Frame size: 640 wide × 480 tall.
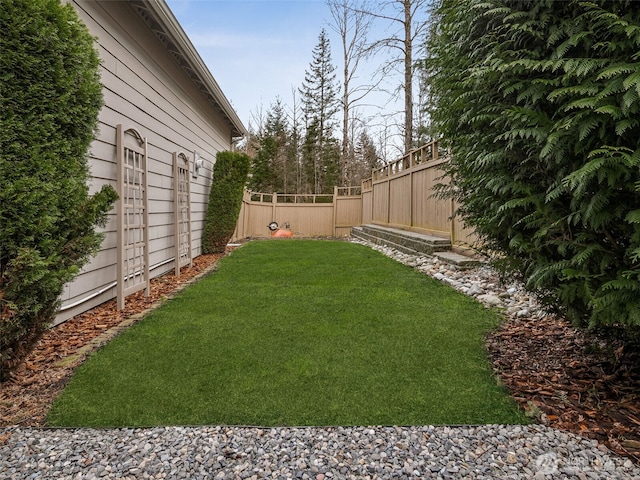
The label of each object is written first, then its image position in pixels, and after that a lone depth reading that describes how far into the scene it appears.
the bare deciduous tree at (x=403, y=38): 11.01
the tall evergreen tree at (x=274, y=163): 22.91
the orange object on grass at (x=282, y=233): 13.41
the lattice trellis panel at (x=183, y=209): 6.21
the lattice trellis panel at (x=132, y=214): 3.91
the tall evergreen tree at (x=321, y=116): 22.14
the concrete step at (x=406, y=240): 6.59
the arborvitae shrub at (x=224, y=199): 7.83
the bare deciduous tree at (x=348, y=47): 15.41
